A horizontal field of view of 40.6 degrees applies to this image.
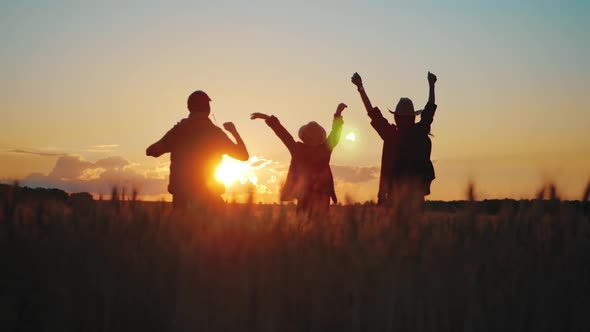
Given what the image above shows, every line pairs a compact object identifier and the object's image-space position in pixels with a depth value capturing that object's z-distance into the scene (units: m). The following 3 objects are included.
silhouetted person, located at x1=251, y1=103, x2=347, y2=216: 8.61
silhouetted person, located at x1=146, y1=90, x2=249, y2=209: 7.48
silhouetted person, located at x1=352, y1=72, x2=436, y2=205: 9.09
